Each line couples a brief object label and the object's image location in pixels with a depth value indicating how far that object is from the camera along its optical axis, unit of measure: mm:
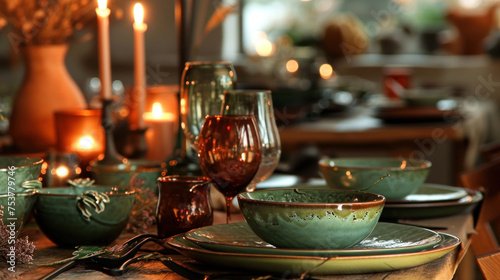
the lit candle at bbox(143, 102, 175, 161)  2196
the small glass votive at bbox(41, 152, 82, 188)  1801
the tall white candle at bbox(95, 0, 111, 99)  1927
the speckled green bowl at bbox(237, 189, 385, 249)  1414
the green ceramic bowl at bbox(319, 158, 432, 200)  1741
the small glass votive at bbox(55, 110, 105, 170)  2075
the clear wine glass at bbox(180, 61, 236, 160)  1841
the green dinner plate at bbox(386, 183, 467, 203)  1776
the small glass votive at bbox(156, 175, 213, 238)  1590
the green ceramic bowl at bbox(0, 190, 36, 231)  1530
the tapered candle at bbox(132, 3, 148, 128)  2018
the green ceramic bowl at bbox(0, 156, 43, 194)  1544
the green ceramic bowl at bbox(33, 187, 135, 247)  1567
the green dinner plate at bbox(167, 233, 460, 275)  1395
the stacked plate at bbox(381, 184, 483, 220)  1722
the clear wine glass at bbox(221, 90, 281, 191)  1712
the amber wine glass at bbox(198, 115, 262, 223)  1594
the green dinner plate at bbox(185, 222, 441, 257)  1414
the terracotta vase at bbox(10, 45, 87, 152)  2264
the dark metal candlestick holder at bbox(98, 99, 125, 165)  1844
